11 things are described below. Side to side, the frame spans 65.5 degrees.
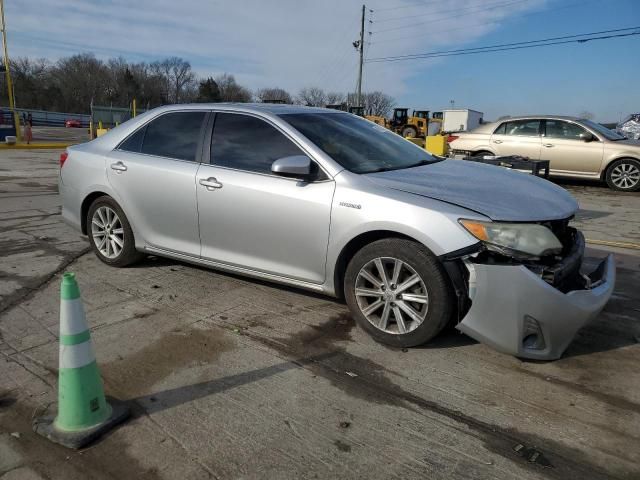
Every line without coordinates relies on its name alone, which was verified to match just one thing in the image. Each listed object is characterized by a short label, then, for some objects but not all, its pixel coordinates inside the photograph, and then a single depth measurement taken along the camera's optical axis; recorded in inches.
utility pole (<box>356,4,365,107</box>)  1731.1
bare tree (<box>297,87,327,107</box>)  2590.6
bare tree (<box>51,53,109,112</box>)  2832.2
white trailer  1720.0
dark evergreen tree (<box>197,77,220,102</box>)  2458.5
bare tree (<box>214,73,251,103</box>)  2447.8
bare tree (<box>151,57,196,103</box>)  3297.2
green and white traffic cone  91.7
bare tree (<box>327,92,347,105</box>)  2669.8
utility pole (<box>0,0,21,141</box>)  805.0
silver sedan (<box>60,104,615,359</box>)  117.3
